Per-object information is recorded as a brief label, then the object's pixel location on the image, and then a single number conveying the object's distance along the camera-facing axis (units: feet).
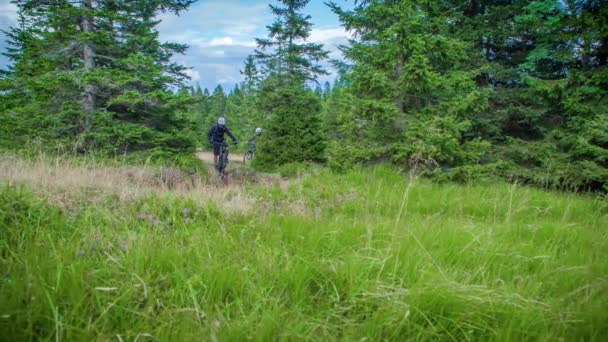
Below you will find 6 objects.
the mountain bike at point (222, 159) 34.32
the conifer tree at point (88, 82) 35.60
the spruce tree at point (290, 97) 44.50
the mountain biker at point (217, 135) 34.75
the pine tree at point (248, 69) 148.19
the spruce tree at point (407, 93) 23.49
